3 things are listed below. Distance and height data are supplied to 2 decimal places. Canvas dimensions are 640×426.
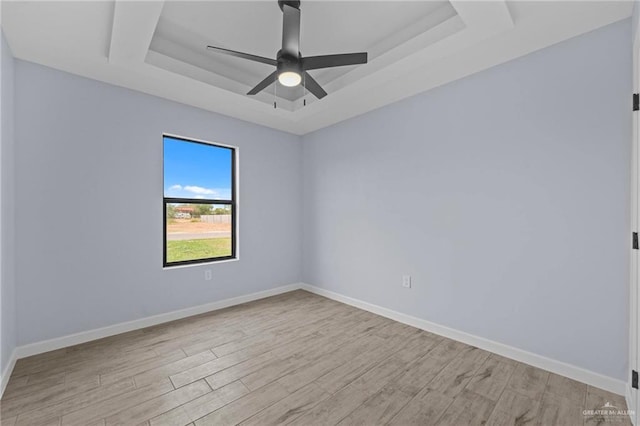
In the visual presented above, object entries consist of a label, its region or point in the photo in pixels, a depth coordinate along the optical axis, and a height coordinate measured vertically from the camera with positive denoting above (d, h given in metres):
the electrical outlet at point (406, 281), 3.23 -0.80
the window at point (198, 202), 3.49 +0.13
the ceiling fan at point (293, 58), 2.07 +1.15
